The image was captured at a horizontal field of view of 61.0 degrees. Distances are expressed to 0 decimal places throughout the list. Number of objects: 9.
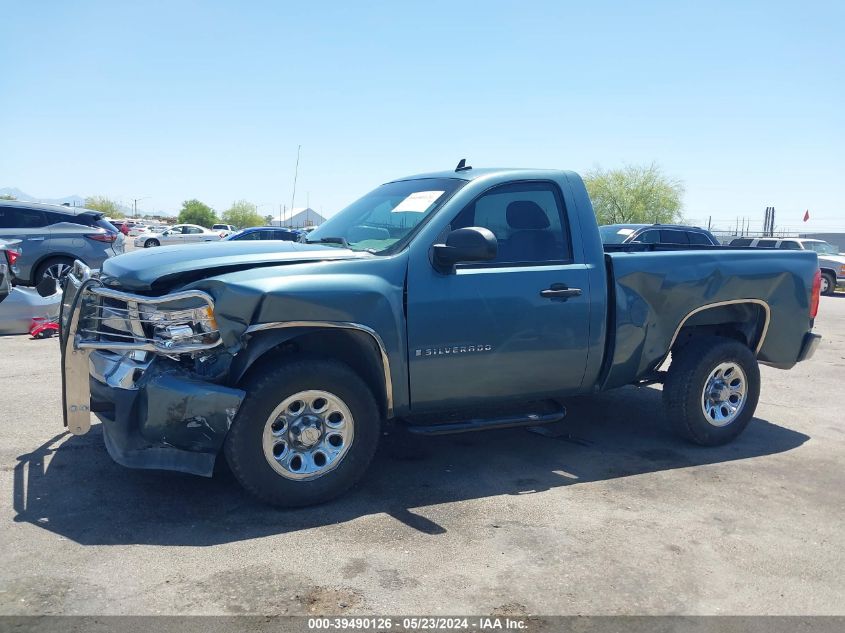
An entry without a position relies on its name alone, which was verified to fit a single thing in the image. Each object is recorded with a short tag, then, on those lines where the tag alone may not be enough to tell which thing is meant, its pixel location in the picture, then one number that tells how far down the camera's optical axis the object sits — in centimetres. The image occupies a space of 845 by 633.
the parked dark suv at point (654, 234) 1510
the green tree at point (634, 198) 4653
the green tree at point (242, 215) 9800
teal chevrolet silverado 379
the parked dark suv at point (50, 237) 1249
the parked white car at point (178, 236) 3700
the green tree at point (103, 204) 11668
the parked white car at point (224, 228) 4711
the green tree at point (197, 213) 9975
